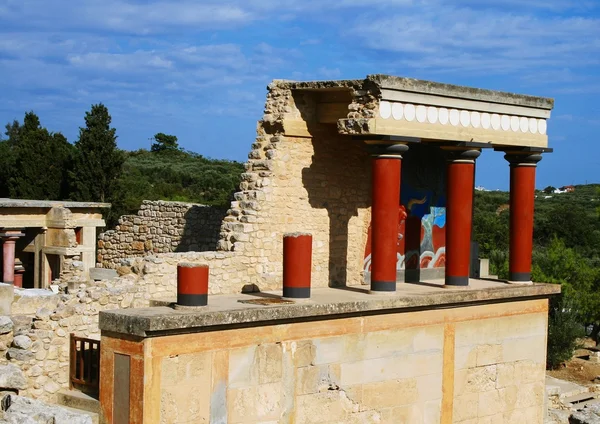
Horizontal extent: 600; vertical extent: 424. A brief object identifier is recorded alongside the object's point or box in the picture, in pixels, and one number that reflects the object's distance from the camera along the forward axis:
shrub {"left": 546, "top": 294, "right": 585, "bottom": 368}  27.56
